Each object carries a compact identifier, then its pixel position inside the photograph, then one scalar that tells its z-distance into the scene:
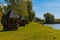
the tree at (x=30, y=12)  28.49
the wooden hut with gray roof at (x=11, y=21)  13.59
